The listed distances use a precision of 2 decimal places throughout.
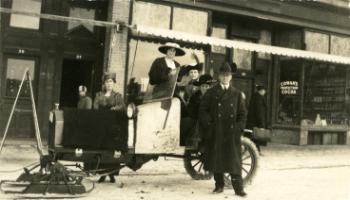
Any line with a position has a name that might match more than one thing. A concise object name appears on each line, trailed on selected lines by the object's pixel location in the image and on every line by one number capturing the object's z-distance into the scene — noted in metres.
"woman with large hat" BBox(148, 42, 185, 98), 7.46
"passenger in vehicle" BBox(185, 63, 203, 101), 8.05
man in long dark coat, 7.25
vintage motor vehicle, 6.47
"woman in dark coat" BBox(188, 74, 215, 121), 7.98
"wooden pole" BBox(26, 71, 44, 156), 6.42
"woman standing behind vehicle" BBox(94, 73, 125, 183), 7.85
